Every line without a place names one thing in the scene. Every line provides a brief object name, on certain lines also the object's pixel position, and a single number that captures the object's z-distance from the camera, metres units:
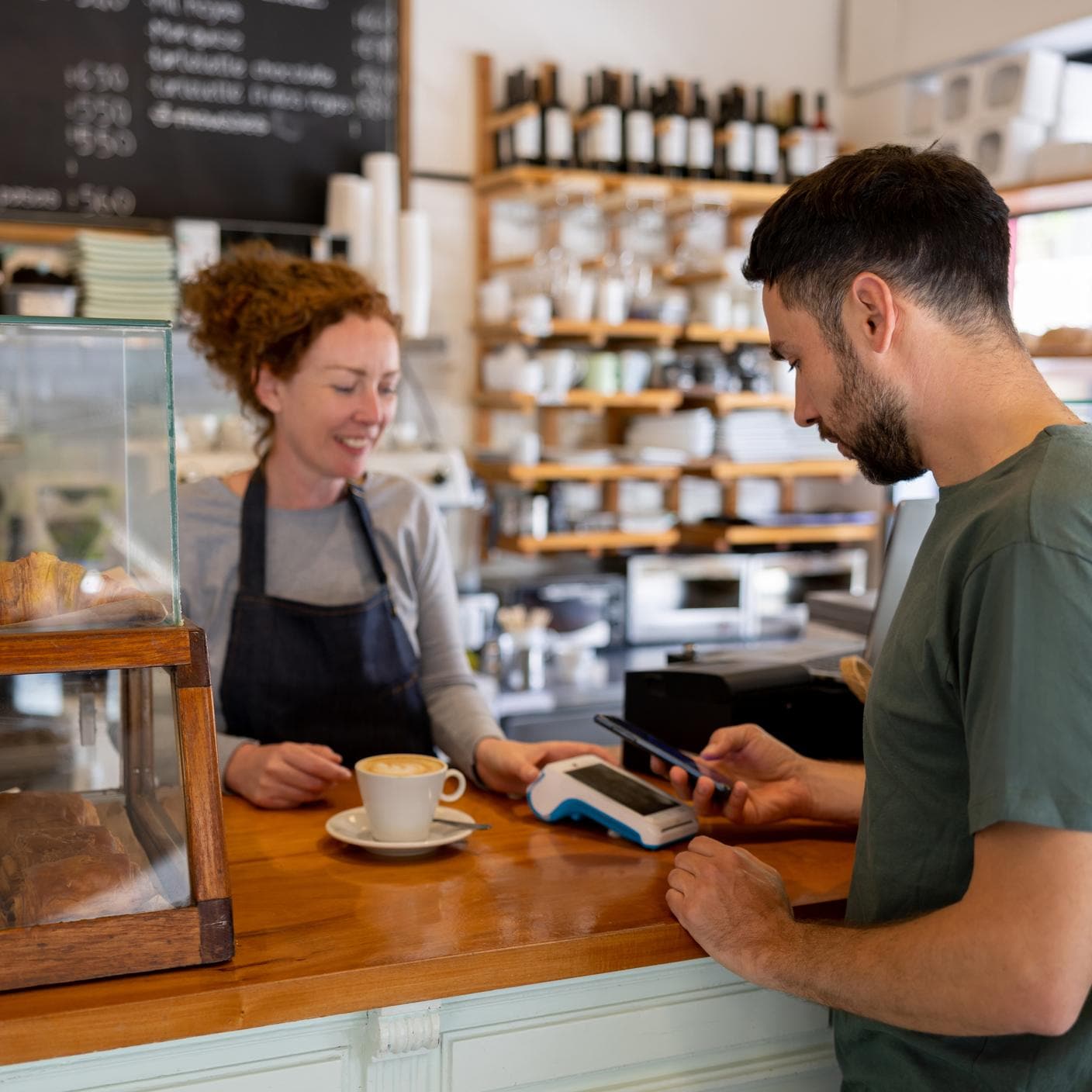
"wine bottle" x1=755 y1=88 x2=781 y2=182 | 4.74
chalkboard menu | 3.90
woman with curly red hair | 2.16
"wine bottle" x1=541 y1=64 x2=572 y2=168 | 4.36
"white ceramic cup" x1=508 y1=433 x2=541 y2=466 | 4.36
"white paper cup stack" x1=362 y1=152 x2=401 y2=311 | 4.00
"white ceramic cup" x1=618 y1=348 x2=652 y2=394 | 4.53
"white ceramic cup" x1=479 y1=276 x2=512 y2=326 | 4.43
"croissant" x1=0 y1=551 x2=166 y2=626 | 1.17
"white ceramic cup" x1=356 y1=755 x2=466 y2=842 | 1.54
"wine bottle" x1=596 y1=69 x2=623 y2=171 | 4.41
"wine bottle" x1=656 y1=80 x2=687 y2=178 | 4.55
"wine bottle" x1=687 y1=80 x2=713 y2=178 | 4.59
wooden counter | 1.15
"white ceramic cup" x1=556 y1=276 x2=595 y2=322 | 4.38
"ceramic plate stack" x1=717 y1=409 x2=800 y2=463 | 4.69
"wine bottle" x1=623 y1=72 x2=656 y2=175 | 4.50
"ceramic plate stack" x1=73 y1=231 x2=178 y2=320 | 3.63
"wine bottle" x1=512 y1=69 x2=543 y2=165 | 4.30
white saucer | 1.54
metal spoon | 1.60
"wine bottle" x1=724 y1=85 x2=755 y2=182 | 4.65
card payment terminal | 1.62
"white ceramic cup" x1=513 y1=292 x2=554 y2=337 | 4.28
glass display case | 1.16
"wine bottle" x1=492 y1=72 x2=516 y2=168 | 4.41
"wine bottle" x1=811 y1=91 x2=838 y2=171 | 4.89
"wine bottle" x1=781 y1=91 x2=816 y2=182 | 4.84
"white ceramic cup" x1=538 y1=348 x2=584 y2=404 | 4.36
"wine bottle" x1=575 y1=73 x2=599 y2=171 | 4.45
